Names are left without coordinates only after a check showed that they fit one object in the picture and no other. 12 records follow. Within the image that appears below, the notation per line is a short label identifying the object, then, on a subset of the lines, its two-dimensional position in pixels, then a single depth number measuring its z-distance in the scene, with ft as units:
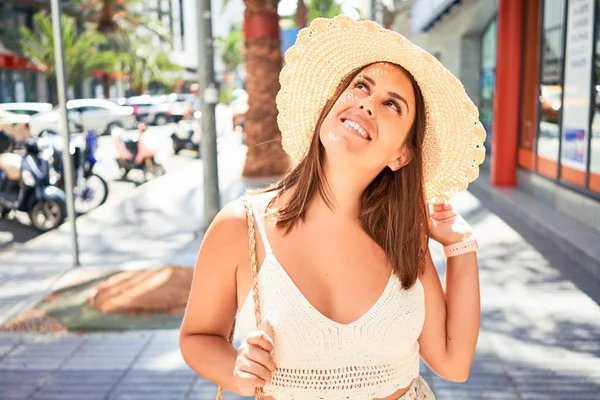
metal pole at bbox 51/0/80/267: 22.81
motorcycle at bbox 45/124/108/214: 34.99
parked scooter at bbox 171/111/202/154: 68.64
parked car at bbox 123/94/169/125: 115.24
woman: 5.83
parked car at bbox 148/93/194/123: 115.65
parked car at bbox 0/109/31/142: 45.14
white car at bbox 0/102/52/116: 85.20
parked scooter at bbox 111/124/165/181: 49.52
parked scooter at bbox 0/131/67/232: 31.83
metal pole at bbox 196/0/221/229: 28.17
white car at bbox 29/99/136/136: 93.04
